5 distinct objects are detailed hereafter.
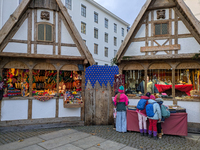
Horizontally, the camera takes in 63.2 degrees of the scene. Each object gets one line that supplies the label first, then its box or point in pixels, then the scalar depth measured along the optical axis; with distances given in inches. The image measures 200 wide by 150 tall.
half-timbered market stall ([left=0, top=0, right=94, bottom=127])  282.7
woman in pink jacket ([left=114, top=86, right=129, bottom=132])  271.1
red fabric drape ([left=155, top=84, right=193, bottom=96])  311.1
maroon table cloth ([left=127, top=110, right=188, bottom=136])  251.1
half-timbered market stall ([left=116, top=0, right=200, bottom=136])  284.2
